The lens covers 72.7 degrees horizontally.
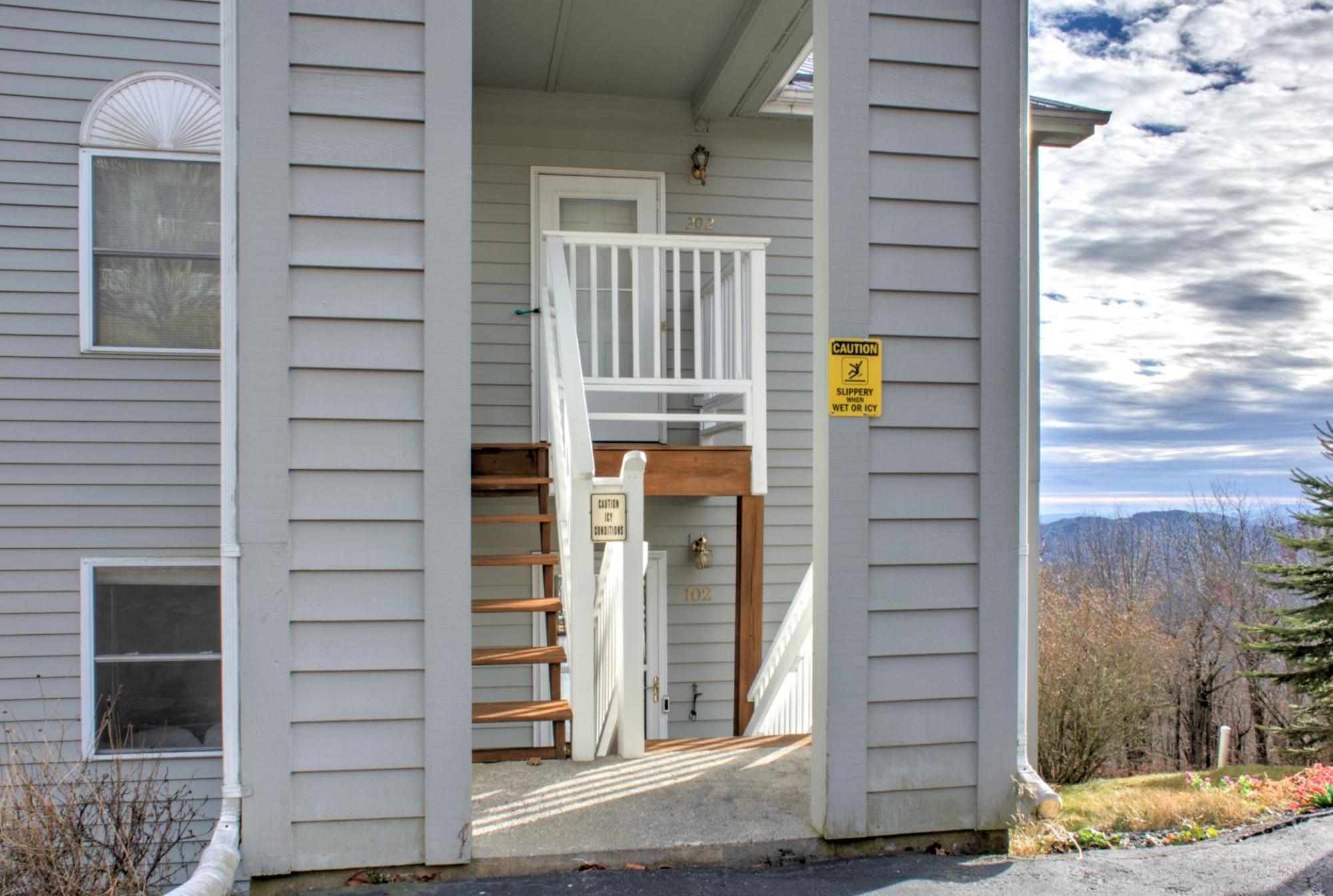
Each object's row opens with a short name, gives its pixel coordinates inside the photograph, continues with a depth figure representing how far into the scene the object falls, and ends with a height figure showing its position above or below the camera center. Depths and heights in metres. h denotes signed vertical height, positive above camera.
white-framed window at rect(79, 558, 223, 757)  5.34 -1.18
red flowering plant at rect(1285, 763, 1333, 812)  3.50 -1.33
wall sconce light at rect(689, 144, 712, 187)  6.26 +2.04
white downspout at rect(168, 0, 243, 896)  2.56 -0.05
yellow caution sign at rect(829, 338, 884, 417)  2.88 +0.26
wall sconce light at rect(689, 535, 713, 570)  6.39 -0.67
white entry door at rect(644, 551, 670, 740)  6.44 -1.39
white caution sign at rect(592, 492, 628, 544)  3.76 -0.24
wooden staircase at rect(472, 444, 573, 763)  3.88 -0.61
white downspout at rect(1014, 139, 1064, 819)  2.98 -0.33
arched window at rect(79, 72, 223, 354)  5.34 +1.44
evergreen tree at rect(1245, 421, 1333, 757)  9.45 -1.80
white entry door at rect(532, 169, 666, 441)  6.15 +1.62
